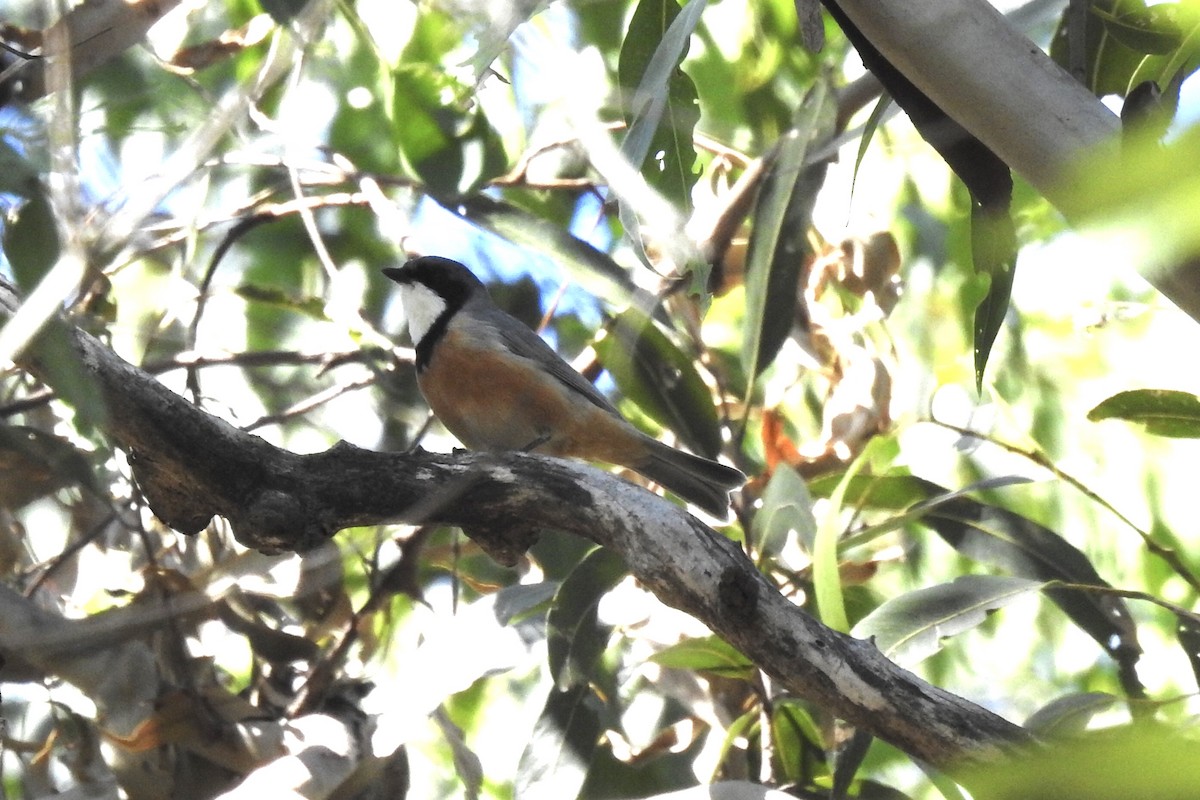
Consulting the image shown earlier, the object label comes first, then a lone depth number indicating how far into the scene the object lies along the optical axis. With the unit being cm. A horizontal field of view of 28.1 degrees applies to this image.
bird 904
